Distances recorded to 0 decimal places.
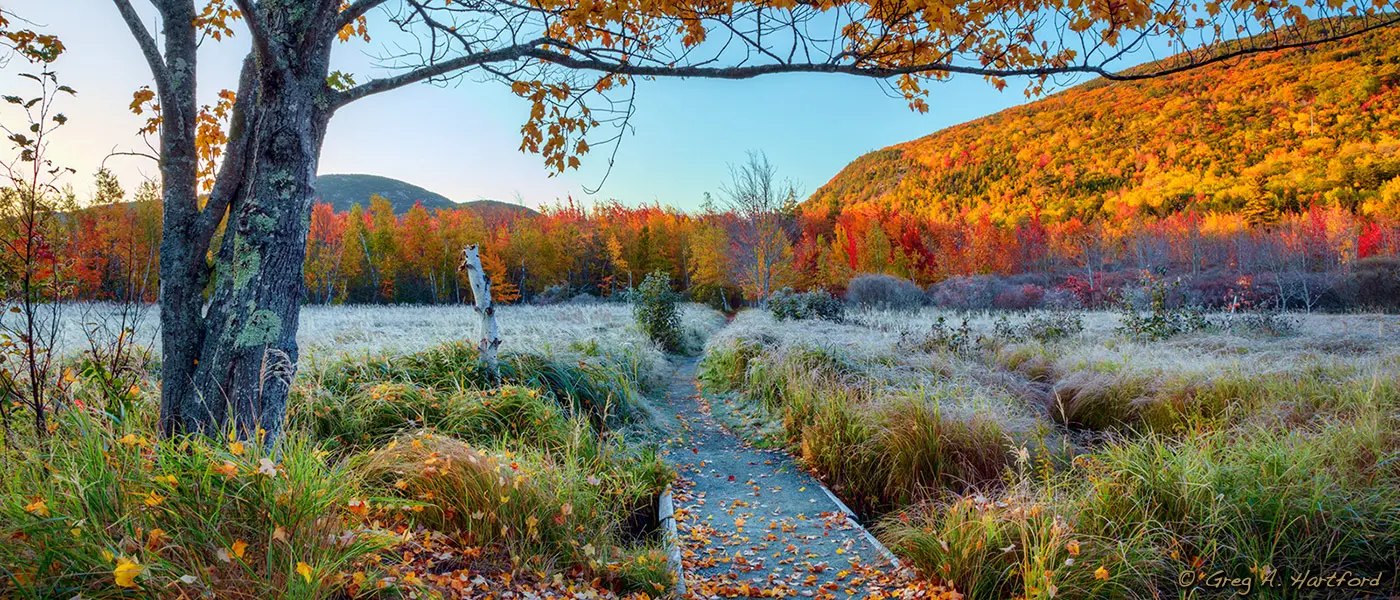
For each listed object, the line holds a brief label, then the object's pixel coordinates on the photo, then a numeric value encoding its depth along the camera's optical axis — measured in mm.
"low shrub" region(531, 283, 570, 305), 39925
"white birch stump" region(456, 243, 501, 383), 6898
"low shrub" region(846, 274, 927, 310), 25641
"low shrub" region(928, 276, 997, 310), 27038
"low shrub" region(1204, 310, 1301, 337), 12055
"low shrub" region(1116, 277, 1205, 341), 11555
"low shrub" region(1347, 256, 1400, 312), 19141
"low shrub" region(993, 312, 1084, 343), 12289
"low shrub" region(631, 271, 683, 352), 15211
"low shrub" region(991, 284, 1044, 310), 27486
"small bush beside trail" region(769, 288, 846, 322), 16984
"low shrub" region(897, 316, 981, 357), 10602
